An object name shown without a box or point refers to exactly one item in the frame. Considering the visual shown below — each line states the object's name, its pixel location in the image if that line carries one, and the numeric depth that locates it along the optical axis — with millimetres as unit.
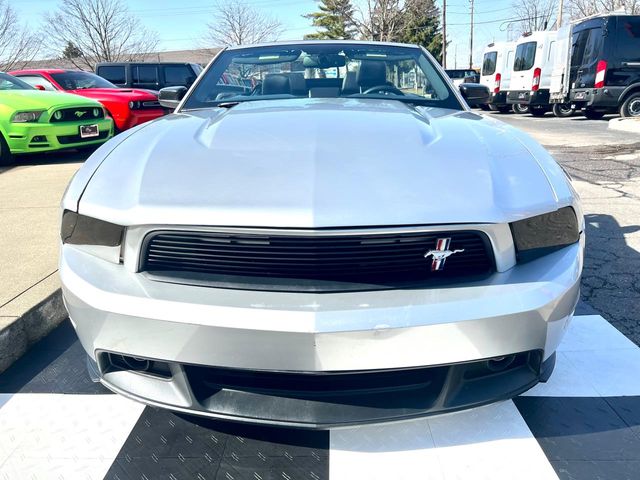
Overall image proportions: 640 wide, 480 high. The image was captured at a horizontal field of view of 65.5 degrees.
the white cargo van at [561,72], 14227
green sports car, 7004
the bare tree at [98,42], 27609
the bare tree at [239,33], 37344
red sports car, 8836
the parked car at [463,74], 25867
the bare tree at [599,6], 28031
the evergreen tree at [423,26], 28828
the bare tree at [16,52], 21594
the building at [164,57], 31469
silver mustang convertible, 1392
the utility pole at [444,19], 37803
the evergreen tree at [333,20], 40700
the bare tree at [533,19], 47656
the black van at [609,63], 12469
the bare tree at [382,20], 27031
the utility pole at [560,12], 34656
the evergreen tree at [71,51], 28625
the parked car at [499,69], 18719
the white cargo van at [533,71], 16281
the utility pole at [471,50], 48875
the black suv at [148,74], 12648
